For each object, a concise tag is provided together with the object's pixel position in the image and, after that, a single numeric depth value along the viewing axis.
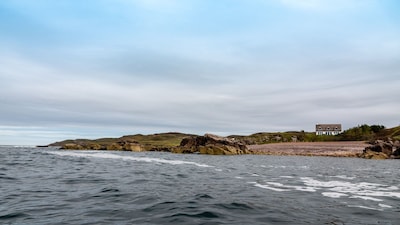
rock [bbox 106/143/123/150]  121.18
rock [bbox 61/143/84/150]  129.50
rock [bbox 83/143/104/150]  128.25
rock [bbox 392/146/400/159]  68.58
